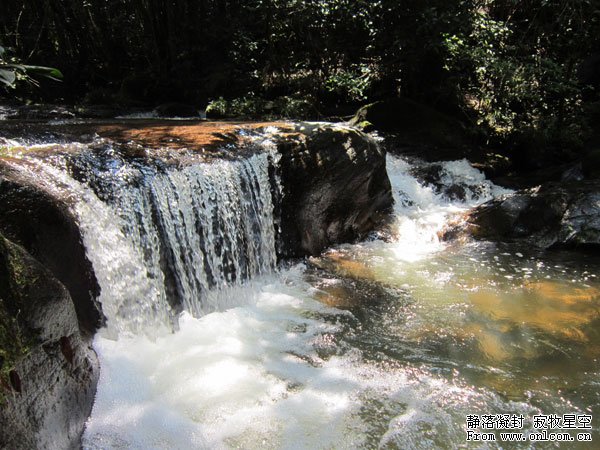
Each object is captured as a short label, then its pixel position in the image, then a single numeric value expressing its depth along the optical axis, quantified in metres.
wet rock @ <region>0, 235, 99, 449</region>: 2.44
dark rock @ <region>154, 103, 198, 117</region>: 10.20
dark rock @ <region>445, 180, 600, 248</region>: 6.41
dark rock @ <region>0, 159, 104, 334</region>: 3.41
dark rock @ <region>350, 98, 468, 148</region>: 9.75
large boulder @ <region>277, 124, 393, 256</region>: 6.12
